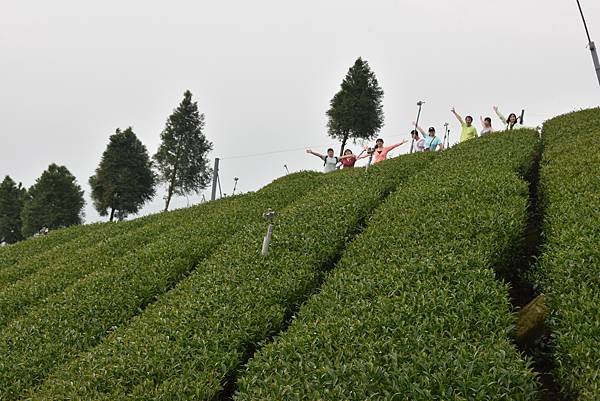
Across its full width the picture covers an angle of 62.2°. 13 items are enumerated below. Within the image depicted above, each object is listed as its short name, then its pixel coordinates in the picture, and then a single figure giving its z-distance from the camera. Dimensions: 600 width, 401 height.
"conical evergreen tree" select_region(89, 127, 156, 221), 50.31
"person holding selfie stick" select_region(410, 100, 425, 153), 22.56
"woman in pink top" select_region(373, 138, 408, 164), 21.04
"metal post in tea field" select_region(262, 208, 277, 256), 10.68
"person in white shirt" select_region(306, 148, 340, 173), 22.53
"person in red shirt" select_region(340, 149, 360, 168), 22.69
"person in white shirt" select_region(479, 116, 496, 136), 20.63
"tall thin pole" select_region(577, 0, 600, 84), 15.14
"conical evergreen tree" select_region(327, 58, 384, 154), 41.50
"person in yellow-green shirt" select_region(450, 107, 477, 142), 20.84
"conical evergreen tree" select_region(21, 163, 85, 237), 53.31
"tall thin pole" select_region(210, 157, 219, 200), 25.55
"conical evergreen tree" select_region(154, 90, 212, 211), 49.31
